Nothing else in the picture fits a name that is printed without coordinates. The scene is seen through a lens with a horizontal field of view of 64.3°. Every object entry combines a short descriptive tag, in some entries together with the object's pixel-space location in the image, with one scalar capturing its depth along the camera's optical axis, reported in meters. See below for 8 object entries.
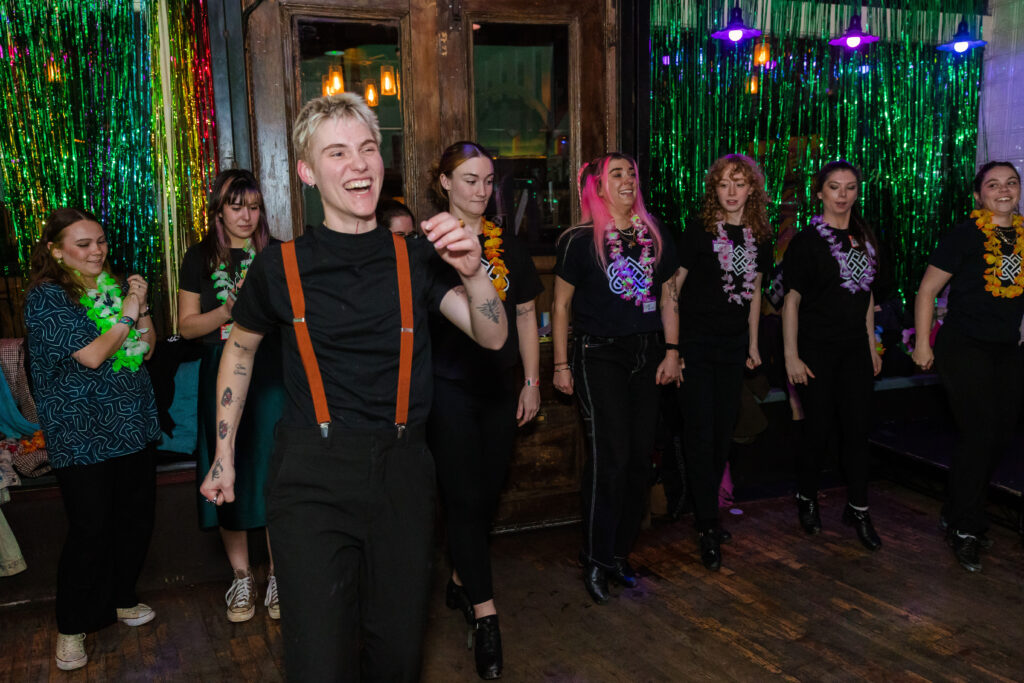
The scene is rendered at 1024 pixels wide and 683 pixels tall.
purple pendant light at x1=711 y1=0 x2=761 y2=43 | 4.45
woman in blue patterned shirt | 2.62
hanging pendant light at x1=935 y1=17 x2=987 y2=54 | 4.90
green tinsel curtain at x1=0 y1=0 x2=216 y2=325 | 3.53
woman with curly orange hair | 3.26
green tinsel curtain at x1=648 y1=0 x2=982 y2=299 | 4.57
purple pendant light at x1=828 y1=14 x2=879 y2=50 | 4.73
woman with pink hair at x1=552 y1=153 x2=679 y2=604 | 2.95
